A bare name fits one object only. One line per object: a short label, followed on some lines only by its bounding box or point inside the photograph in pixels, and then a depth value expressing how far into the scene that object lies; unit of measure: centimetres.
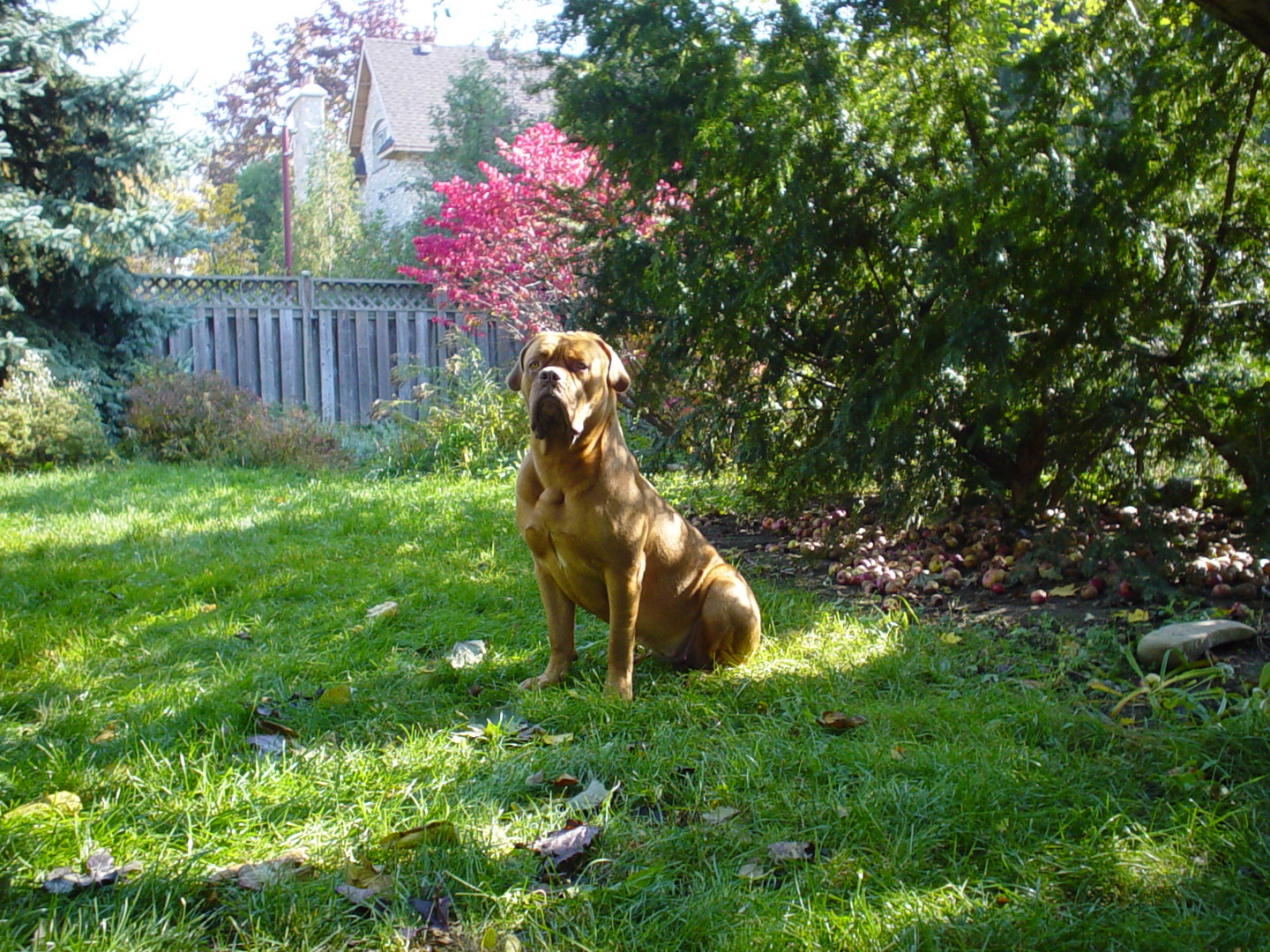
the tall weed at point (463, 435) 967
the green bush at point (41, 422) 1016
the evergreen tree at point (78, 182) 1133
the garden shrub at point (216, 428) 1069
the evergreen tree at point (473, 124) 2036
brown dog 337
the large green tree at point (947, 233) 447
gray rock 375
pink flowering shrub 1154
